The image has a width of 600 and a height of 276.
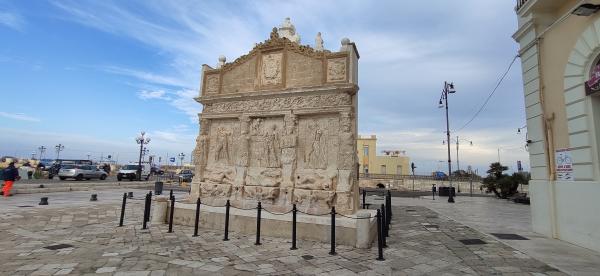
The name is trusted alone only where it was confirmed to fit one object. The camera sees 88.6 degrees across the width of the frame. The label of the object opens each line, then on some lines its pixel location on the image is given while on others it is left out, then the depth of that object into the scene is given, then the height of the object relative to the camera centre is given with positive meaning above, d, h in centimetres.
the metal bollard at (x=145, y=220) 838 -139
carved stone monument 808 +126
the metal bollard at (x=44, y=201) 1226 -141
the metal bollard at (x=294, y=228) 663 -121
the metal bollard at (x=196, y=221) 772 -130
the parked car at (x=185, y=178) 3185 -90
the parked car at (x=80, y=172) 2616 -48
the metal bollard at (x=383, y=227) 696 -119
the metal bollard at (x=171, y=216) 809 -123
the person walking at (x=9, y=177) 1402 -56
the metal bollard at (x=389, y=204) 966 -93
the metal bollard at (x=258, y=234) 695 -142
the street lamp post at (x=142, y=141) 3255 +290
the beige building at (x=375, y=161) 5253 +244
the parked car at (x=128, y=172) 3089 -42
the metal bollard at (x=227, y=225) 736 -130
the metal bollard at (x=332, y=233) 627 -123
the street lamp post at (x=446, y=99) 2058 +536
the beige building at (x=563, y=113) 666 +163
